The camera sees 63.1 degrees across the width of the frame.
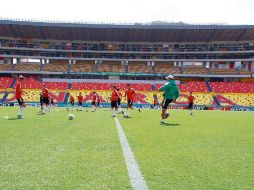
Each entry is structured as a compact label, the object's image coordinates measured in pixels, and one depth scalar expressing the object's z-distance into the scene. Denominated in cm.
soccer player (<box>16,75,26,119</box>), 1089
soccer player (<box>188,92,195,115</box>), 1735
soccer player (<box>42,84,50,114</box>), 1515
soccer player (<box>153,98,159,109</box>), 2932
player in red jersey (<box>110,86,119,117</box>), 1312
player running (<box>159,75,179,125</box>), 925
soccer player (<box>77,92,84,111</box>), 1990
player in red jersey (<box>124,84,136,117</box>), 1374
